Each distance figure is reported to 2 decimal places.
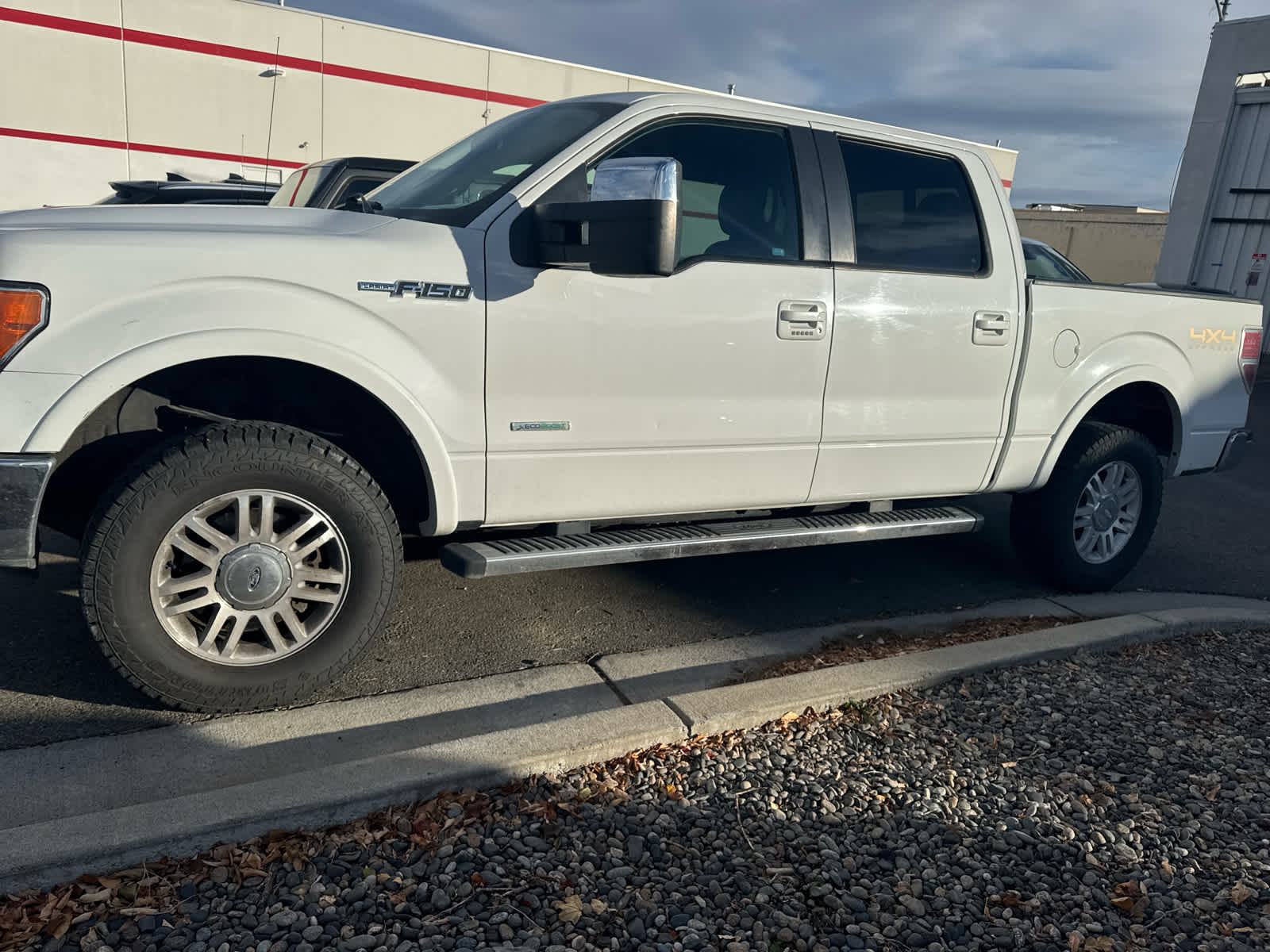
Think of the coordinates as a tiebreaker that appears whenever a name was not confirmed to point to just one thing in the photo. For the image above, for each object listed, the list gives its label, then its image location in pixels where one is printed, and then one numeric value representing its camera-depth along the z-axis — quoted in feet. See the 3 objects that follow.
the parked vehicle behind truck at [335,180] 21.68
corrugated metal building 45.09
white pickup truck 9.02
